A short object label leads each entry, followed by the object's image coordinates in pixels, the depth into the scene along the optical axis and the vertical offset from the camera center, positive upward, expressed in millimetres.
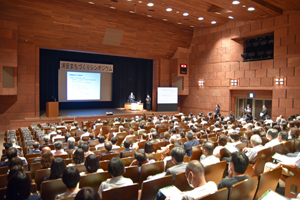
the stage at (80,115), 10969 -1220
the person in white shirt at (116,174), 2348 -886
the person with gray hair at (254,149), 3634 -911
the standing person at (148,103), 15969 -549
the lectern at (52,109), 11594 -793
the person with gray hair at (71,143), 4602 -1044
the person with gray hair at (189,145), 4617 -1061
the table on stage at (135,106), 16094 -794
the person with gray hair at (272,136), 4329 -810
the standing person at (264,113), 10642 -796
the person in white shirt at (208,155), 3270 -931
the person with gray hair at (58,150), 4176 -1095
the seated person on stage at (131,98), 16594 -196
